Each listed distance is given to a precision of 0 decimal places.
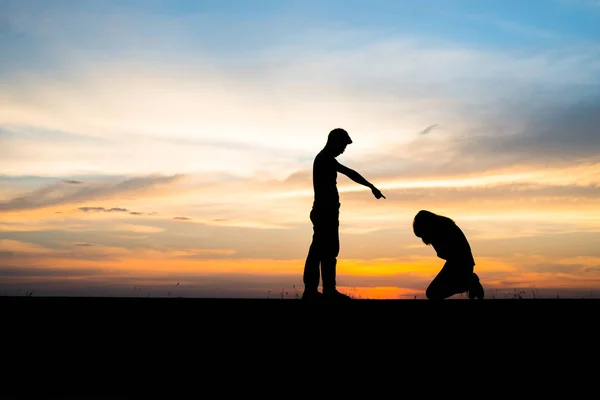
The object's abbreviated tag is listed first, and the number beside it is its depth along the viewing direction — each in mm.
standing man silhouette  11086
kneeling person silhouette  12164
